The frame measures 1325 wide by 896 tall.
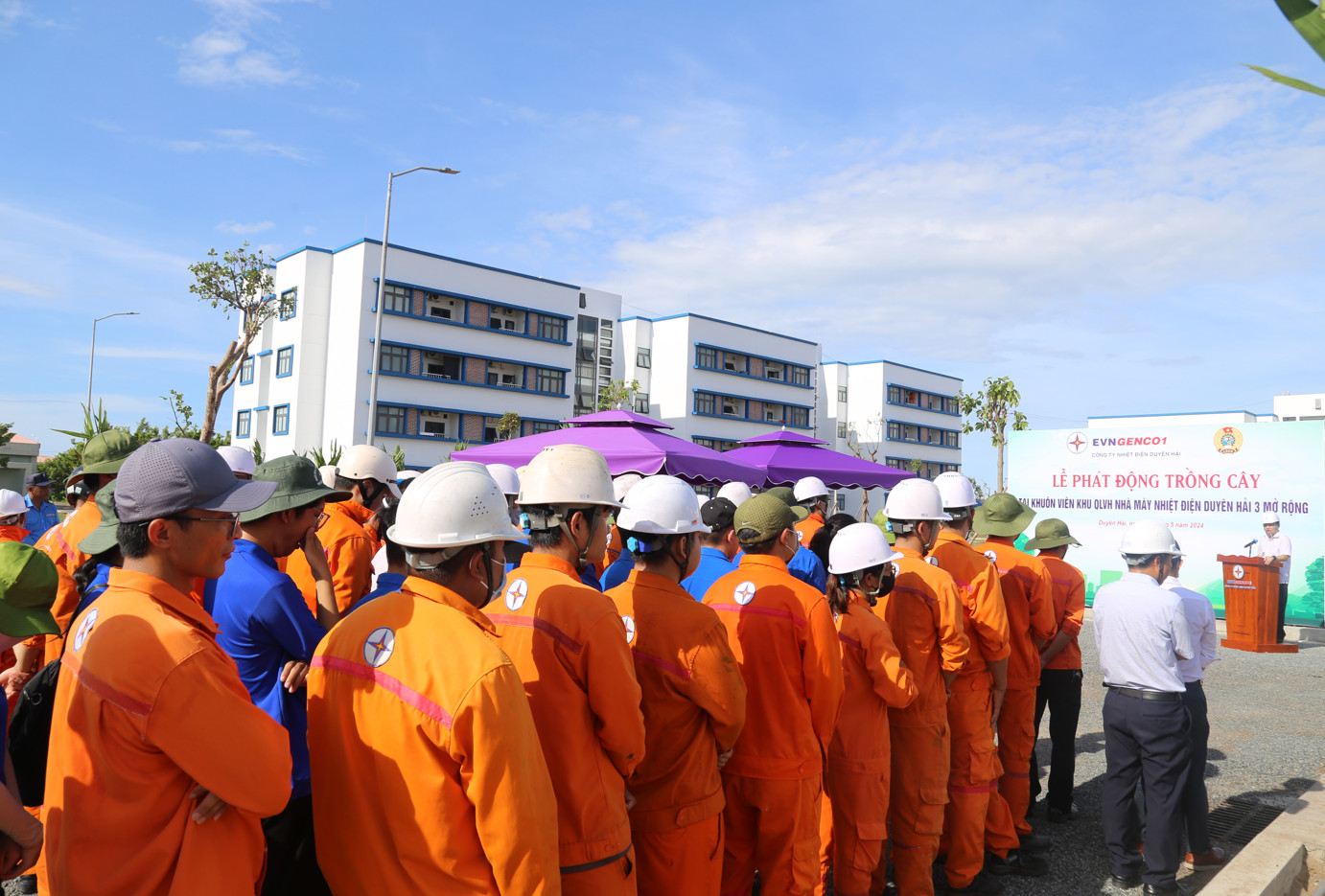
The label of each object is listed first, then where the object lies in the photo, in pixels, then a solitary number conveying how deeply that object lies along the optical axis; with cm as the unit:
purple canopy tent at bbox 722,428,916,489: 1218
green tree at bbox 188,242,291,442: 2577
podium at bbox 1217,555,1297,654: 1155
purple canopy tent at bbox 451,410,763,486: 965
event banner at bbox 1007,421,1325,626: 1271
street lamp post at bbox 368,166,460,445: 1945
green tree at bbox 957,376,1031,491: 3616
